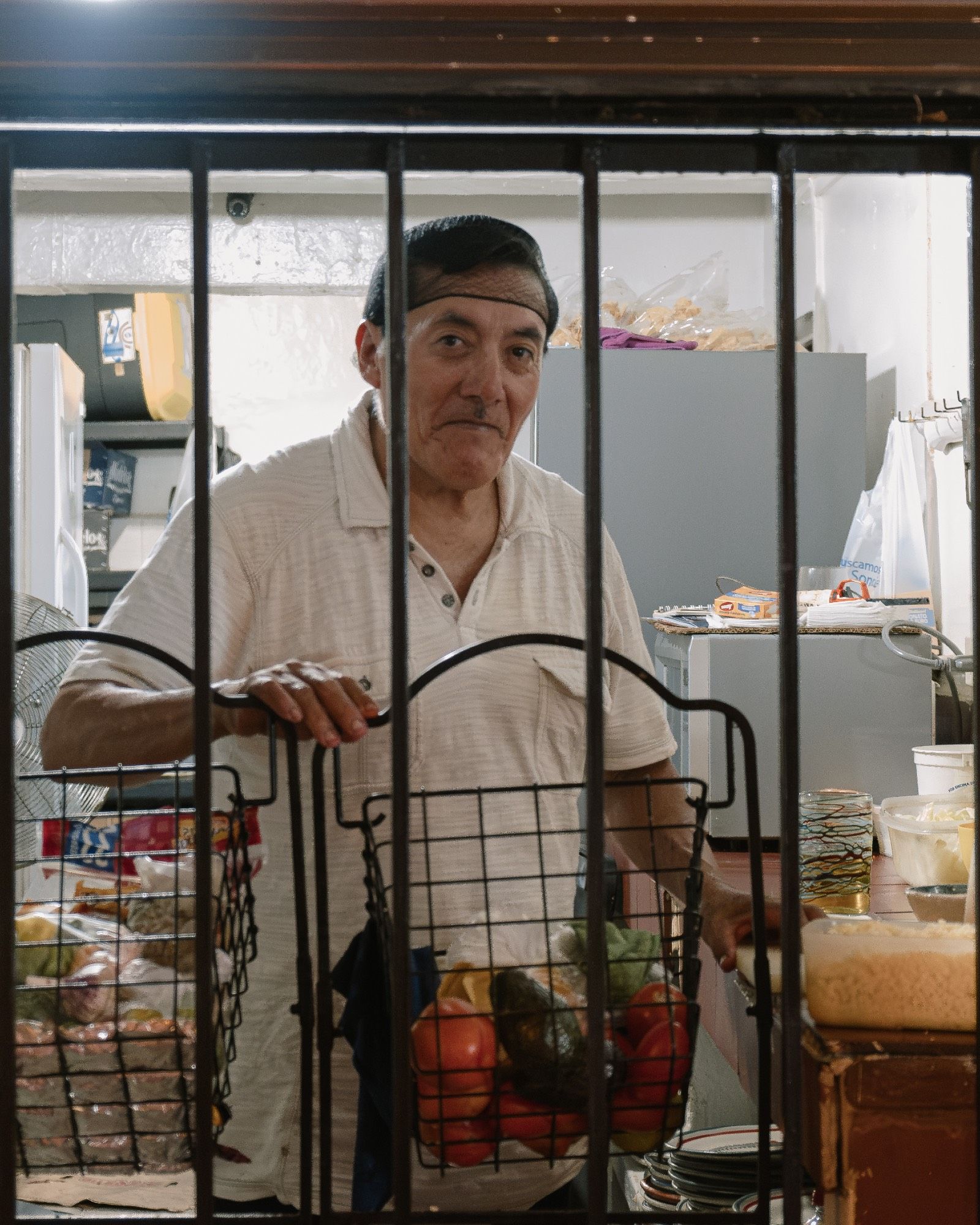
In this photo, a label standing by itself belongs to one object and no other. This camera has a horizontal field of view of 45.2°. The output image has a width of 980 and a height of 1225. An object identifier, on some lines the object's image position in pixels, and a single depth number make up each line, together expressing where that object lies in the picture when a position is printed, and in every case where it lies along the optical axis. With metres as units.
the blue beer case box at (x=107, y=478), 4.93
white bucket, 2.14
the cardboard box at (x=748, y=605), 2.67
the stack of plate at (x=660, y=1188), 1.75
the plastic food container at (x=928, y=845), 1.61
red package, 0.75
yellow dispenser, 4.96
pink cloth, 3.45
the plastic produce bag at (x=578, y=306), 3.48
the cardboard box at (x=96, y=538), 4.92
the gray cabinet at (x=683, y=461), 3.36
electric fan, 1.88
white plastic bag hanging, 2.91
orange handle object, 2.73
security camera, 4.15
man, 1.31
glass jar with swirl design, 1.82
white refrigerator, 3.68
